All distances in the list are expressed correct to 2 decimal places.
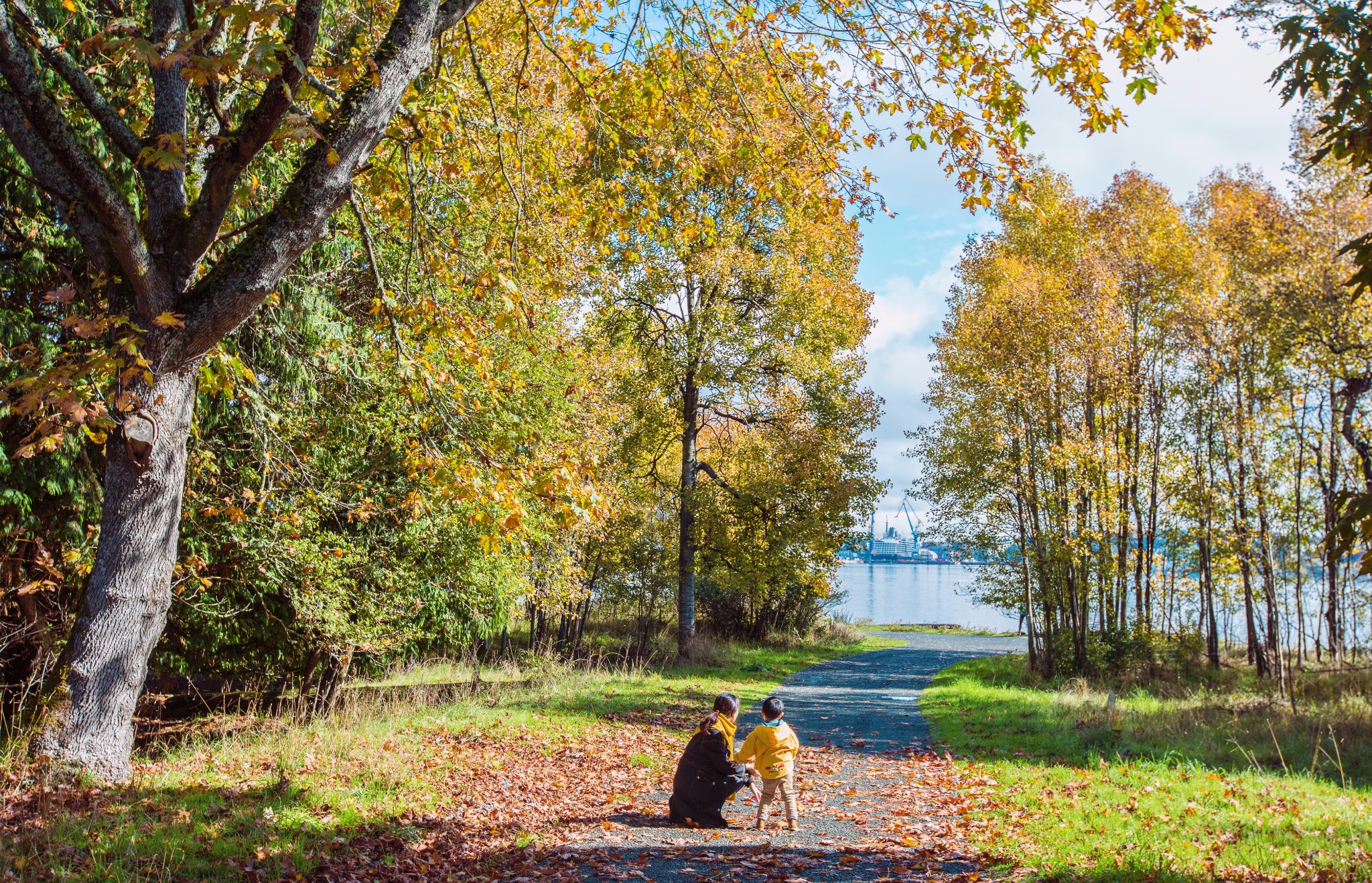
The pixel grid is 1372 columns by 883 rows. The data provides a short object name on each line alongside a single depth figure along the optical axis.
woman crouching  7.64
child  7.57
